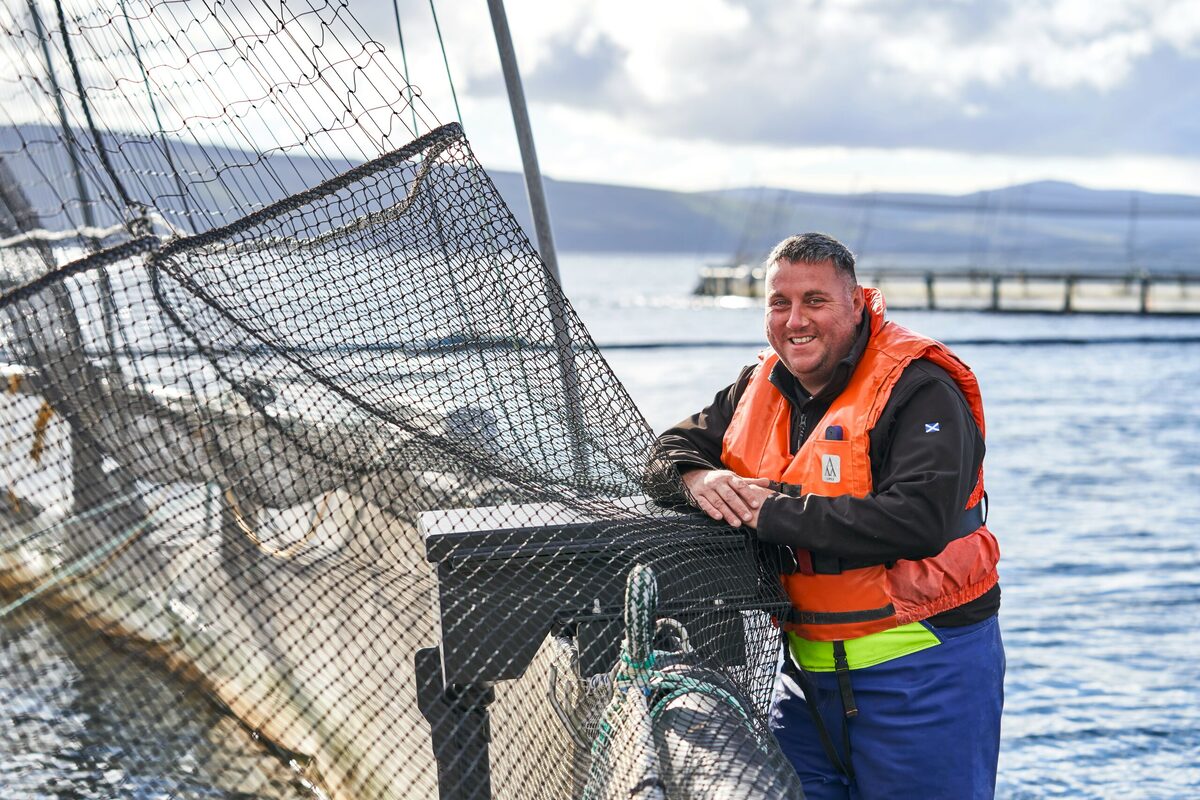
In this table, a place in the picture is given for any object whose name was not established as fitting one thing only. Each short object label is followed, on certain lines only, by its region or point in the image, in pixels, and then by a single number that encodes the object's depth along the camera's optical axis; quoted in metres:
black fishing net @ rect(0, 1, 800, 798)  3.64
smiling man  3.46
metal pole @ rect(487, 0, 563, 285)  7.42
